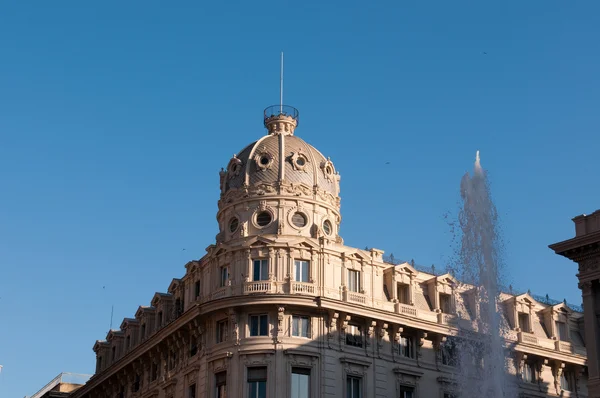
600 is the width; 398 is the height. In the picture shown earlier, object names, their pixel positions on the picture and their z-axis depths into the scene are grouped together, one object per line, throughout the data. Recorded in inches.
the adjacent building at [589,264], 2556.6
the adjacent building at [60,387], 4512.8
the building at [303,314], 2982.3
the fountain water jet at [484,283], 2864.2
